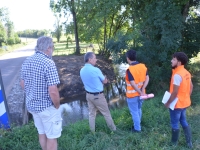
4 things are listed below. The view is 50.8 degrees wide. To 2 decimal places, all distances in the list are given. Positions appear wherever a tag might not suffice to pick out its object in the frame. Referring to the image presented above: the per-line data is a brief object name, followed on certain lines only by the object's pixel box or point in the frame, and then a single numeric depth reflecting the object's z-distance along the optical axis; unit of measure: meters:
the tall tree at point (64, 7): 20.80
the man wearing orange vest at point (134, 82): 4.13
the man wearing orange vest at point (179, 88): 3.47
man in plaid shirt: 2.76
